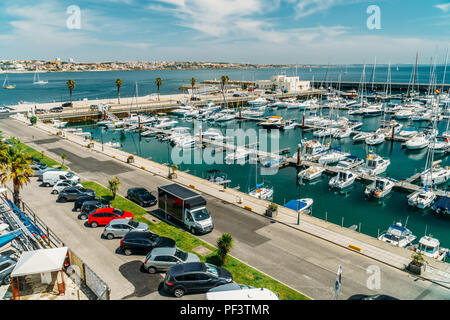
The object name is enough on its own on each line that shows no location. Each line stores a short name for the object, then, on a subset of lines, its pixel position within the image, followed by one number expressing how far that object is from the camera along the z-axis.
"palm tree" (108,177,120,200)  33.06
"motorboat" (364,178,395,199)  41.88
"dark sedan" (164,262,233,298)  17.95
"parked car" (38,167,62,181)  39.16
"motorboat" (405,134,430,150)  64.38
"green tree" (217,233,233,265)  21.44
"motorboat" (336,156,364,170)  50.69
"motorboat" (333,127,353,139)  74.75
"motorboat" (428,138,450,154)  62.25
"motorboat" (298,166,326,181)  48.38
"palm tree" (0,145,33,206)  27.94
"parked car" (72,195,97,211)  30.08
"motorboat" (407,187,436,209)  38.66
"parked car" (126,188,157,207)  31.80
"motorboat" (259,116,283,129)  86.56
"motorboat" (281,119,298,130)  84.92
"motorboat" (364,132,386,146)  67.81
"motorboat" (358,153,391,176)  49.19
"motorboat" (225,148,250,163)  56.44
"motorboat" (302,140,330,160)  57.62
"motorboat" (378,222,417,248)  29.27
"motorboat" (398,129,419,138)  73.12
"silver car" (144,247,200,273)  20.16
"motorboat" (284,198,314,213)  36.59
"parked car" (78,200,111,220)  28.45
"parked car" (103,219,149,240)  24.81
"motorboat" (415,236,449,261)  27.94
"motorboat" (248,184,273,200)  39.77
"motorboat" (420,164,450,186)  44.81
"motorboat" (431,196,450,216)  36.97
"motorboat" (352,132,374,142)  71.94
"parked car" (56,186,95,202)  32.19
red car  26.97
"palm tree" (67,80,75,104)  100.44
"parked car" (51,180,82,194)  34.31
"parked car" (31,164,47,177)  39.81
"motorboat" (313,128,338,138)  73.75
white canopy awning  16.25
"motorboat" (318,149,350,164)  54.75
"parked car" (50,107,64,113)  95.39
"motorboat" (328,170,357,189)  44.84
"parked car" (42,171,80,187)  36.69
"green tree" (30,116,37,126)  74.12
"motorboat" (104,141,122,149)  63.86
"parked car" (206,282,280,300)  14.22
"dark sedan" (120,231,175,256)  22.53
